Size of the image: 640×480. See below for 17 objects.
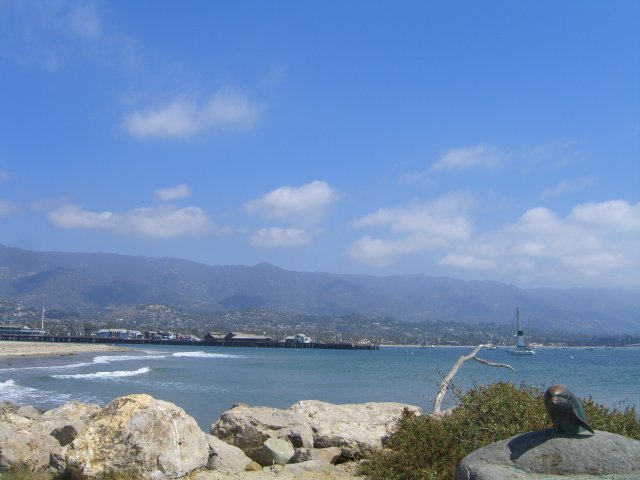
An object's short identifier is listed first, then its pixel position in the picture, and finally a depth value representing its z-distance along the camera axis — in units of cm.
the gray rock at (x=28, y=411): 1825
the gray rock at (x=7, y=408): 1715
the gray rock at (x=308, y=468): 1019
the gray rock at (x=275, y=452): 1108
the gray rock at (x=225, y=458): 1027
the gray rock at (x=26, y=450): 1015
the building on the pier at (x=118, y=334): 18212
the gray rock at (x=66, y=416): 1244
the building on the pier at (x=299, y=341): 16468
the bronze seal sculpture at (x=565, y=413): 628
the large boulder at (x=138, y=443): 919
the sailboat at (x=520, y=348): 13088
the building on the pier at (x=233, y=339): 16600
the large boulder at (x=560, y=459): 590
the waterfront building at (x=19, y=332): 15338
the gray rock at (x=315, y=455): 1102
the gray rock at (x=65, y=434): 1170
